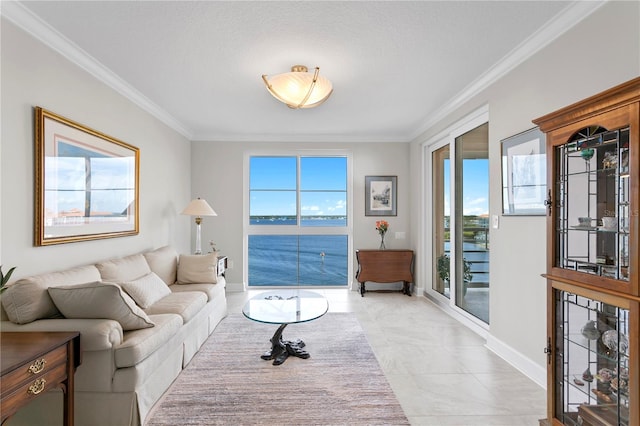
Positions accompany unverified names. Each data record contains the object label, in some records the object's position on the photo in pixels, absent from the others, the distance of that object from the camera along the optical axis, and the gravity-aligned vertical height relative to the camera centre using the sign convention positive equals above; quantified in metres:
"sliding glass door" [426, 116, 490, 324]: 3.54 -0.07
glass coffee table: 2.77 -0.90
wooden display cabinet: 1.33 -0.22
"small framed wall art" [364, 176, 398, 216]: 5.48 +0.32
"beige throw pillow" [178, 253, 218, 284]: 3.80 -0.67
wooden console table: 5.17 -0.85
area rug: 2.07 -1.31
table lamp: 4.40 +0.05
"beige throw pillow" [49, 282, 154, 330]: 2.03 -0.55
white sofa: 1.92 -0.81
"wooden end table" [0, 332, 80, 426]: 1.41 -0.74
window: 5.52 -0.01
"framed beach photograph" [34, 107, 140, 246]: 2.33 +0.26
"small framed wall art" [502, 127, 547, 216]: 2.46 +0.33
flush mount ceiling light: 2.67 +1.09
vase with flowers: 5.29 -0.24
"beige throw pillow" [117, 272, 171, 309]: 2.66 -0.67
